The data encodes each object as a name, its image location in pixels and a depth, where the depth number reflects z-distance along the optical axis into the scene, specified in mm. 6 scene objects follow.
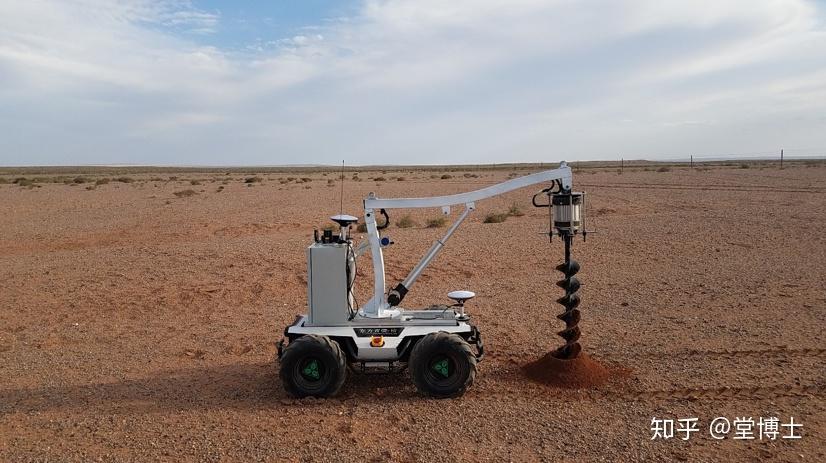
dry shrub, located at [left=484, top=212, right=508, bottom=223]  21781
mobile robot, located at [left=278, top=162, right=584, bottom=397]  6629
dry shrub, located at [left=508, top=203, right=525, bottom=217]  23812
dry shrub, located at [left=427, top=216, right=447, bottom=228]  20884
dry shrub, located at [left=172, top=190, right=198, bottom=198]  36559
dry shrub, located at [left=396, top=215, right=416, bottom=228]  21242
